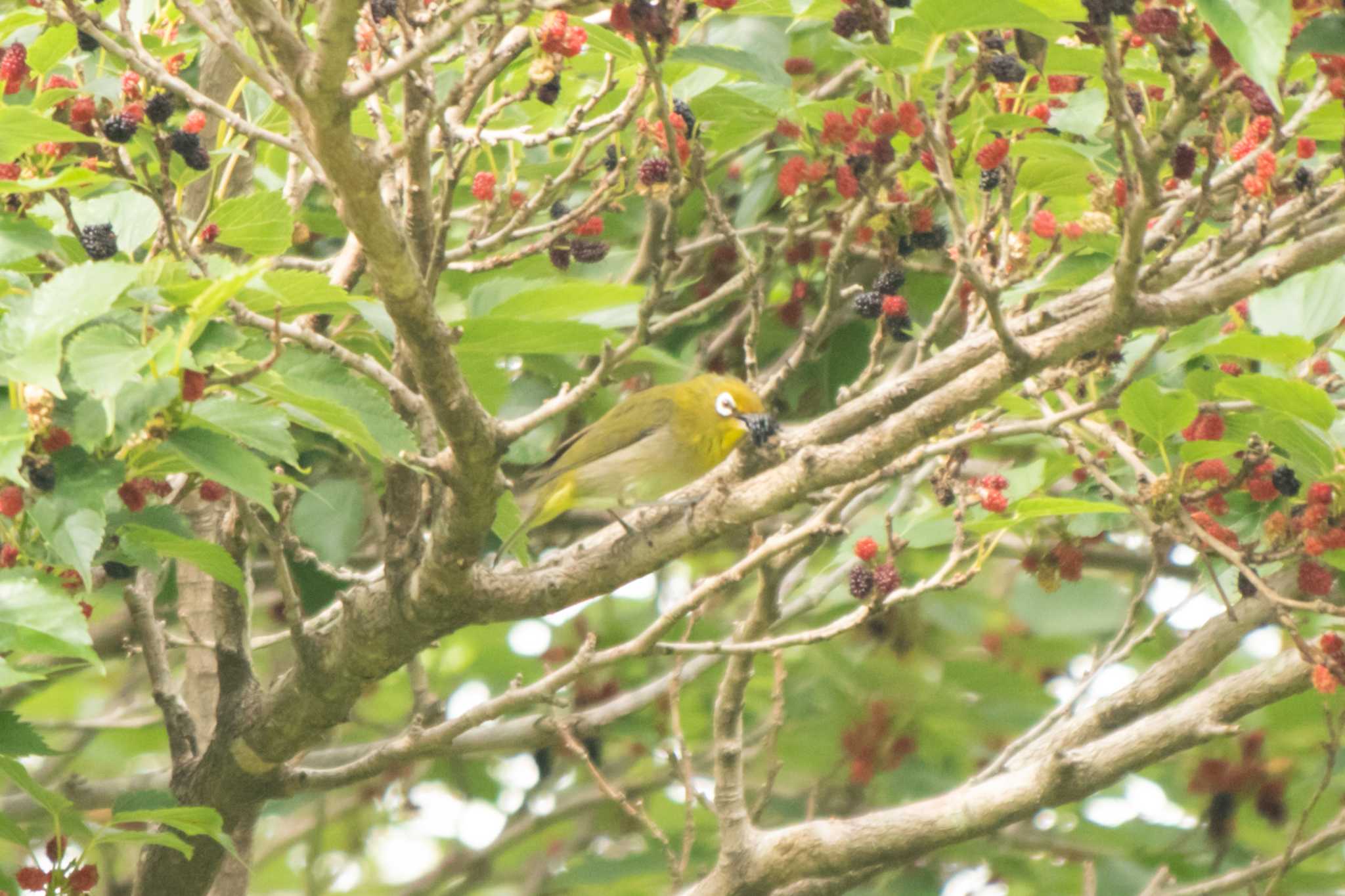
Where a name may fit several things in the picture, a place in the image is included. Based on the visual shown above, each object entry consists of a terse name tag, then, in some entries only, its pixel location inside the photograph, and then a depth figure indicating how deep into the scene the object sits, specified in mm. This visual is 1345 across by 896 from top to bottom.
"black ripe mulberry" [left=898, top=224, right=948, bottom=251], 8828
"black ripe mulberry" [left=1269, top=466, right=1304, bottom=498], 8031
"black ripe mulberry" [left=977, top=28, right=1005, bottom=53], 7523
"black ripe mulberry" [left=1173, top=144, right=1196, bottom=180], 6012
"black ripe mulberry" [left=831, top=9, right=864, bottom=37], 6715
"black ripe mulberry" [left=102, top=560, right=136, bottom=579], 7749
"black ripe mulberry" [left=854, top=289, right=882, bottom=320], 8359
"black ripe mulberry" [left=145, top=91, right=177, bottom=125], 6840
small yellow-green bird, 12047
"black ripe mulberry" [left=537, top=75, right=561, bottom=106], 7273
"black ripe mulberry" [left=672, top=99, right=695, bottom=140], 7785
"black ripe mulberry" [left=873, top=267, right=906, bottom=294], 8383
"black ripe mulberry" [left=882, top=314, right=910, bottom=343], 8211
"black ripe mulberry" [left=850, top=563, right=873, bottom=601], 7754
